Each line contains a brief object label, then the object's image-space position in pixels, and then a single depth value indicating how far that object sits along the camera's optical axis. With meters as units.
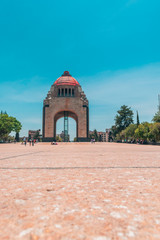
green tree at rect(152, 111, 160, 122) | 33.08
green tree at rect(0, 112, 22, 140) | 48.15
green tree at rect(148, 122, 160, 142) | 28.23
